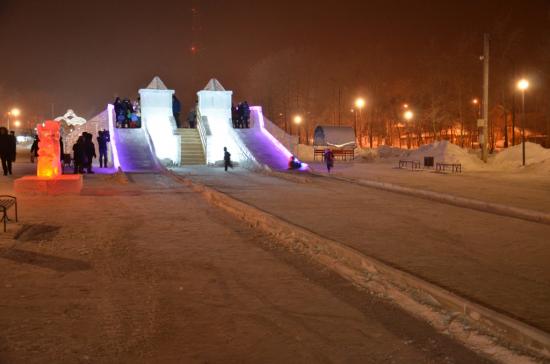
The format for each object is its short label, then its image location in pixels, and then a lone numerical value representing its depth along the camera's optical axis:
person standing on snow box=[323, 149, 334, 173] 26.09
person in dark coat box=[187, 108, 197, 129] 39.84
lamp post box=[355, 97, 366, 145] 39.78
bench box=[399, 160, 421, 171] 30.02
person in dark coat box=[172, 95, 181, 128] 37.60
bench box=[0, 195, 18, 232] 9.73
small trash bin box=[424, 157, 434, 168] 29.22
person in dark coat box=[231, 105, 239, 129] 37.84
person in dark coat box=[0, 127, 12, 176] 20.64
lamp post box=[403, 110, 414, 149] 53.87
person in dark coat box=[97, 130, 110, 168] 27.48
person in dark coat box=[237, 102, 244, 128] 37.66
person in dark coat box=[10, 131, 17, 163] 20.98
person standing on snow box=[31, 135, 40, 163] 26.17
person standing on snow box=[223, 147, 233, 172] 28.69
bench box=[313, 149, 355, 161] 40.57
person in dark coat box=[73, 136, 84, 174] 23.36
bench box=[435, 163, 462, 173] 27.36
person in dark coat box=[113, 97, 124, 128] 34.69
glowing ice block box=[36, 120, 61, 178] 16.62
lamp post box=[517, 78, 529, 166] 27.46
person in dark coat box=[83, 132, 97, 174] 23.89
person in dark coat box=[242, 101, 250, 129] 37.62
